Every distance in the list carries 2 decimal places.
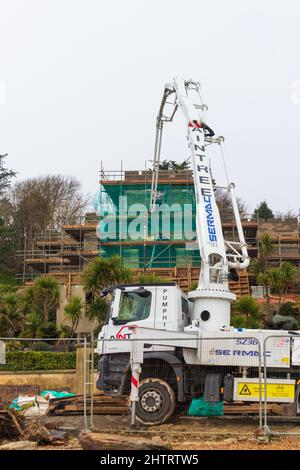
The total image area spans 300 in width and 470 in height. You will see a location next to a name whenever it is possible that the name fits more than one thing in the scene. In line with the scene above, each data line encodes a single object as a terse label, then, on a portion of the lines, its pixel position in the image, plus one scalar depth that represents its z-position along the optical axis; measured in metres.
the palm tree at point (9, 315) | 31.22
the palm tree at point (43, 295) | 33.97
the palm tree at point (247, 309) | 30.74
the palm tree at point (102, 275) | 31.02
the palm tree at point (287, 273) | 35.47
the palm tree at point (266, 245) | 38.84
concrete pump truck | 13.74
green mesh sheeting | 46.81
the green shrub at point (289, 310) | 36.03
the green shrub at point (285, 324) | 19.26
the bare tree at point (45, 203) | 61.09
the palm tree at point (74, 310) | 31.80
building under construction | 46.91
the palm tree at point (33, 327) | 31.67
